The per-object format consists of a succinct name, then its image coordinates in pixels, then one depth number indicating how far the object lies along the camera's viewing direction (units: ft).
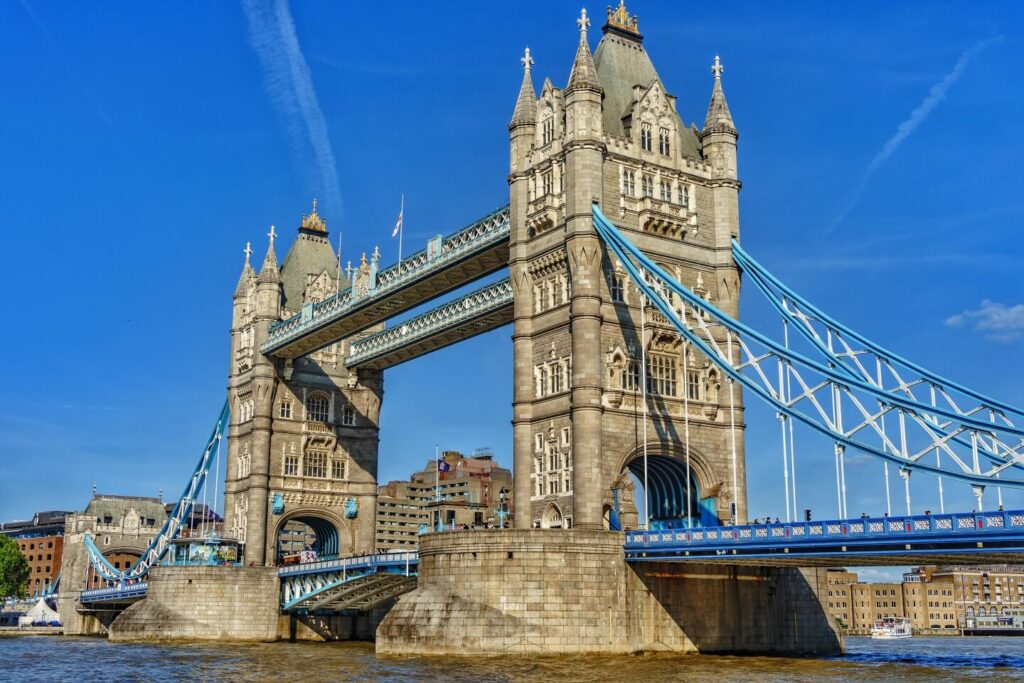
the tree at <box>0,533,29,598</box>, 436.76
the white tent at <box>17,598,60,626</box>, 394.87
